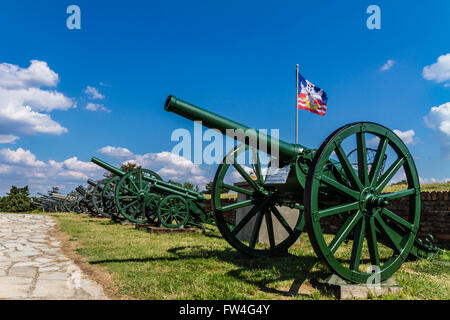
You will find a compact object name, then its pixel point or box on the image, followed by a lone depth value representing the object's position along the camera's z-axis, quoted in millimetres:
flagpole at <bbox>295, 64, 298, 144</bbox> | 14367
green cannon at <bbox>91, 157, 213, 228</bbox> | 11133
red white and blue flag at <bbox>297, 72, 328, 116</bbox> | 14289
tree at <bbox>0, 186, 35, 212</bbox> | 33481
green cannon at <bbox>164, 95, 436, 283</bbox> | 3770
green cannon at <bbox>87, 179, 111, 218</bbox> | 17388
